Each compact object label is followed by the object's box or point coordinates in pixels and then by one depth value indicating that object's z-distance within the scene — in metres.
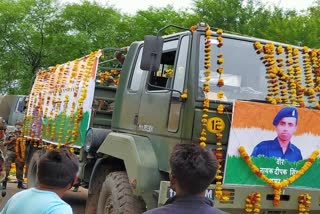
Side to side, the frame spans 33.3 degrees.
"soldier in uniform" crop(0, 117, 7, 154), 10.22
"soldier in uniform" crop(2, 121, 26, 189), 10.59
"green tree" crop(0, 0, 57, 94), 29.02
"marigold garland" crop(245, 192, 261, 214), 4.44
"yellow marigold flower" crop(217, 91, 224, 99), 4.63
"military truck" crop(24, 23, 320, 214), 4.51
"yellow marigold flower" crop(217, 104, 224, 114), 4.48
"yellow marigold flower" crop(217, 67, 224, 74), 4.67
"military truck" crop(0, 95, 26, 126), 19.19
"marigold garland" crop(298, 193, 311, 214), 4.61
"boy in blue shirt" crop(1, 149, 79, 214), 2.56
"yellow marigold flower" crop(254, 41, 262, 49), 4.99
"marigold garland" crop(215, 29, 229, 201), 4.41
